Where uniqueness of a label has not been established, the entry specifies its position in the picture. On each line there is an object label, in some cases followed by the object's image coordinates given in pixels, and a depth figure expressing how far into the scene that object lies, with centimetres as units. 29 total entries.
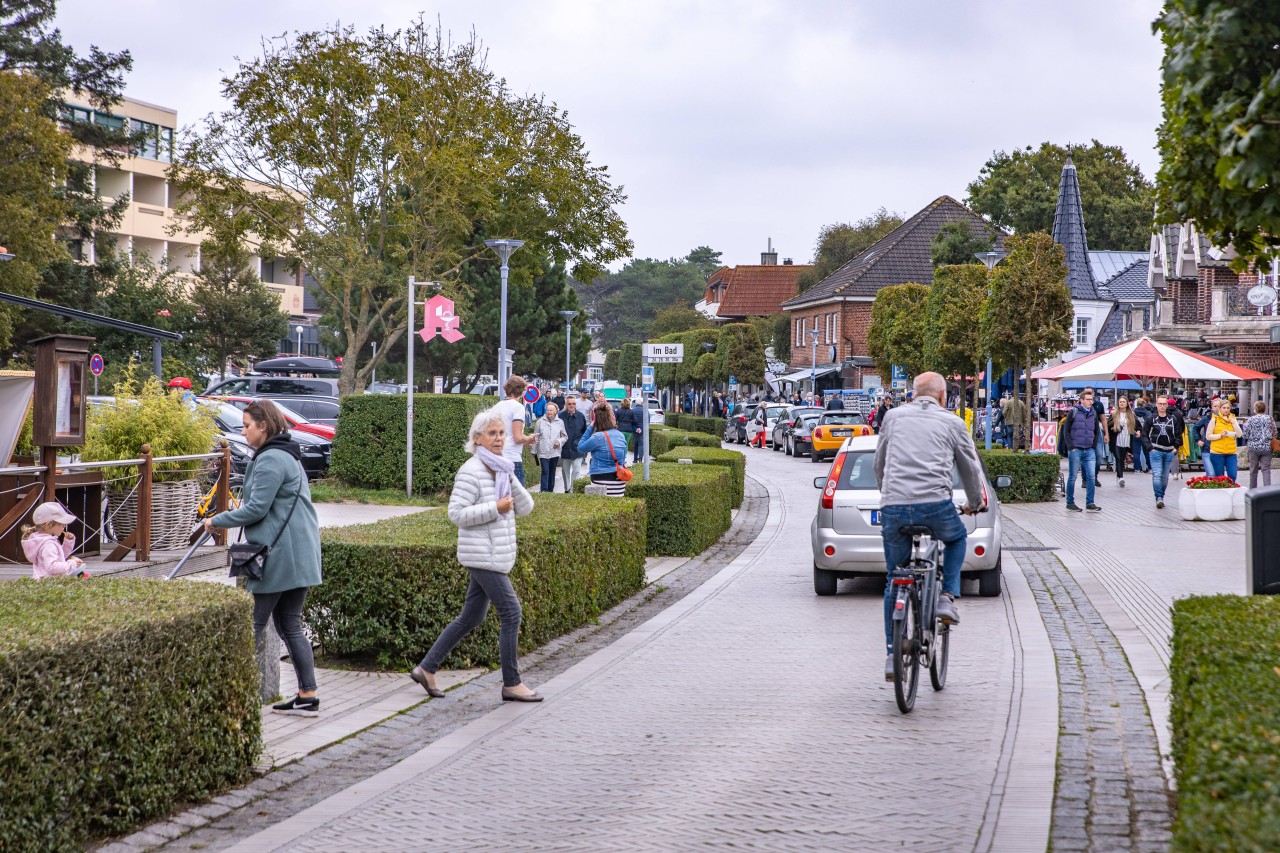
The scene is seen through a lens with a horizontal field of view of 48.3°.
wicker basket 1409
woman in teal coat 706
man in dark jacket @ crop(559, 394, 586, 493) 2197
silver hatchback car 1197
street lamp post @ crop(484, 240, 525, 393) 3078
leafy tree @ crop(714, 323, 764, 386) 6831
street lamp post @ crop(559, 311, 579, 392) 5842
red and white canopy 2817
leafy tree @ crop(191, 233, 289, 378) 5606
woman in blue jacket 1698
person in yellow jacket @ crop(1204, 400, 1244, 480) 2233
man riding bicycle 782
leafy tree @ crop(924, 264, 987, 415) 3421
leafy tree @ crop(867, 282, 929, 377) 4434
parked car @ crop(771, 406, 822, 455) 4338
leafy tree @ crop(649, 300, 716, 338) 10281
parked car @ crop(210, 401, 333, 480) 2277
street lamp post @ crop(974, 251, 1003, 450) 3300
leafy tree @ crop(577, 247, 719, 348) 13812
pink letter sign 2480
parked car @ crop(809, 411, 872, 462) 3803
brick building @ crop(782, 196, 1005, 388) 6931
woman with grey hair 763
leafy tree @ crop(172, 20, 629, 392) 3117
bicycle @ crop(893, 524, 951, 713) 729
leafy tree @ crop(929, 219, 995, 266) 5869
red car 2611
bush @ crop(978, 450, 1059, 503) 2386
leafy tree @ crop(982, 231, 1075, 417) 2770
